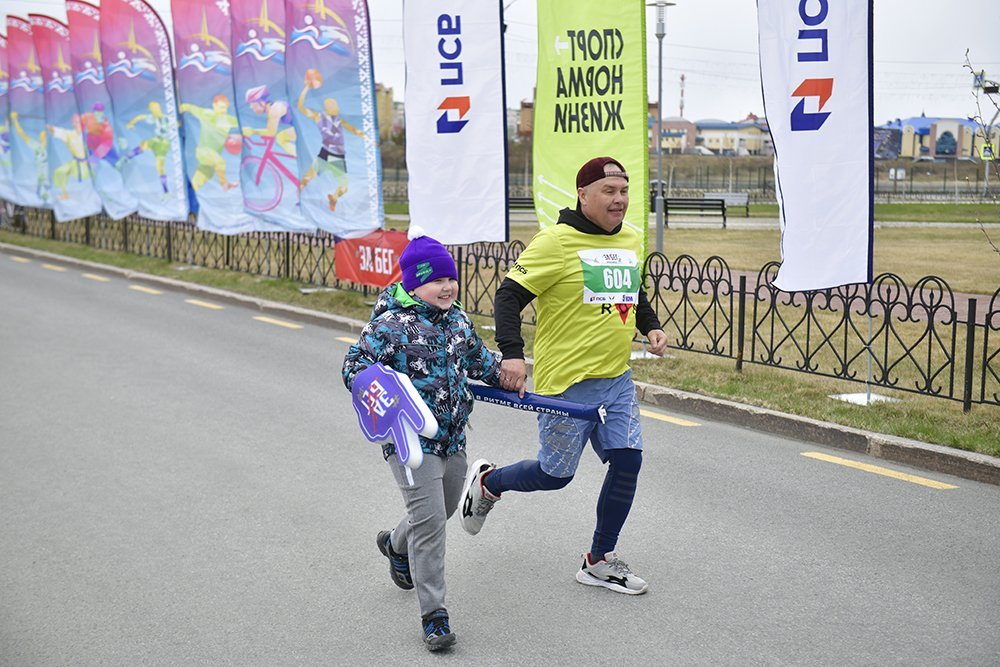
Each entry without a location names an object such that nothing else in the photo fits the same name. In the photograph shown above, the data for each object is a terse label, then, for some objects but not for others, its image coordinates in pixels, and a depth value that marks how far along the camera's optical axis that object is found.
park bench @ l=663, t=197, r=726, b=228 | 34.84
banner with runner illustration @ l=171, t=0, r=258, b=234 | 18.19
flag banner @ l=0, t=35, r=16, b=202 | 27.97
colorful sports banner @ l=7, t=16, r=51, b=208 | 26.41
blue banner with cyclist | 16.52
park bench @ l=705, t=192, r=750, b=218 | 45.82
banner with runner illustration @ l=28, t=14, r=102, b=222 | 24.11
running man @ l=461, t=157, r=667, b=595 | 5.20
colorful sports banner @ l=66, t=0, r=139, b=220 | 22.50
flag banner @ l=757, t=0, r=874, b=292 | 8.52
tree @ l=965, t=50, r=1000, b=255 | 8.03
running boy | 4.60
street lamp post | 20.92
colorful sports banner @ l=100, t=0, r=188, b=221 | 20.06
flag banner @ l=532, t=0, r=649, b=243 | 10.17
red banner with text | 14.37
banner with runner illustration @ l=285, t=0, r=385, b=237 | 14.88
